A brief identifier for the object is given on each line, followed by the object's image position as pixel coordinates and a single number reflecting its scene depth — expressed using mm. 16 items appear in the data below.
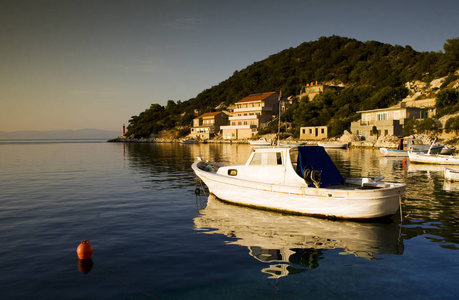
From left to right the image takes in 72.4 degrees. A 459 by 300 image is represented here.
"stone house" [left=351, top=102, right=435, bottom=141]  61281
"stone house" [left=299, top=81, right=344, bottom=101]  97950
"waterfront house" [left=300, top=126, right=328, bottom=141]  74438
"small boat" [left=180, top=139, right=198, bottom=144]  103688
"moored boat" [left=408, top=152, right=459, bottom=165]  33438
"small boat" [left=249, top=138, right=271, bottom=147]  73125
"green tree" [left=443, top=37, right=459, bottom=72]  72125
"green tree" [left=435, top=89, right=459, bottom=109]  59219
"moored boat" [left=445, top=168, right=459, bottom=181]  22875
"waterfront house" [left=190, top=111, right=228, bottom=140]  113400
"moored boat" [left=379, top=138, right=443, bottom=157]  41125
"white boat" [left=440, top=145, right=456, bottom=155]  42309
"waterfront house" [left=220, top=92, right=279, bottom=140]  99250
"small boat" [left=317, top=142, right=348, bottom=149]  63531
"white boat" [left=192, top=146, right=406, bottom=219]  12438
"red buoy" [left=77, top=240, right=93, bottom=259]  9305
